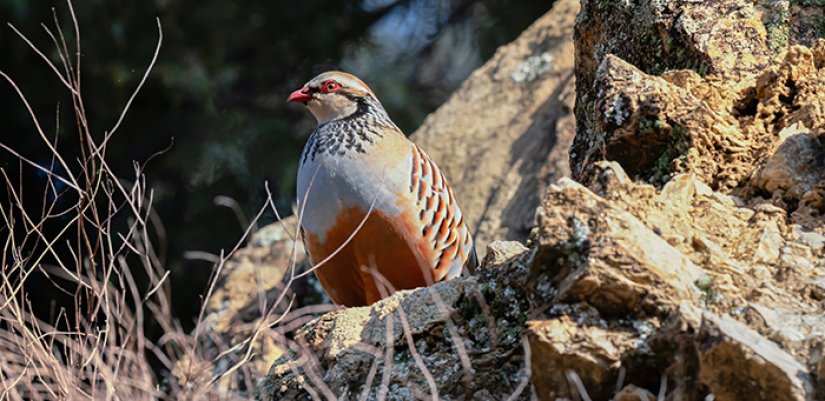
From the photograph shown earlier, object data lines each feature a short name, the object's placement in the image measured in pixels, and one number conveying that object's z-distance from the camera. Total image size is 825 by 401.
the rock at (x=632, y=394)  6.62
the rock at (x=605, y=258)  6.70
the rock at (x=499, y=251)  7.57
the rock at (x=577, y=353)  6.64
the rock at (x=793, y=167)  7.49
